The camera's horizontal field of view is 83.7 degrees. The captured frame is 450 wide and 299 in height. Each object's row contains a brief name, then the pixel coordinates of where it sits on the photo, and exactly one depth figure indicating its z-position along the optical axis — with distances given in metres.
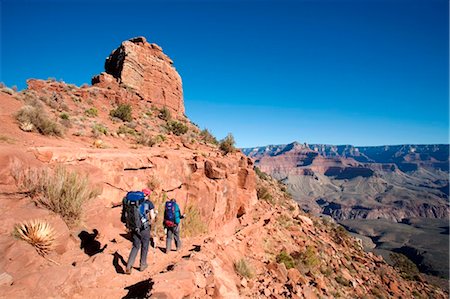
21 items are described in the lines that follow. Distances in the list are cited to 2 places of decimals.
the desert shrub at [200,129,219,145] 25.09
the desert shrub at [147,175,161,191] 9.31
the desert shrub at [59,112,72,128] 11.91
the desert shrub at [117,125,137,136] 15.33
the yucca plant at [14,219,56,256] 4.68
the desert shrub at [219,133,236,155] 19.28
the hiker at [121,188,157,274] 5.18
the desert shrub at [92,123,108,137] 12.50
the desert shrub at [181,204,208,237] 9.63
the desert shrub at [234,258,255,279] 7.12
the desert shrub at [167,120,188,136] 22.43
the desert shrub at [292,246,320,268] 12.25
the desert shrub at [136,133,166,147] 14.38
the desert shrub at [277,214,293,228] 16.49
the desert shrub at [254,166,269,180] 29.31
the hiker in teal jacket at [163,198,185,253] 6.89
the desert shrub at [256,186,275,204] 20.08
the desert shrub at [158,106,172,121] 26.17
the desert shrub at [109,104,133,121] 19.08
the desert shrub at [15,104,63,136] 9.41
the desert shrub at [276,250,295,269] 10.56
